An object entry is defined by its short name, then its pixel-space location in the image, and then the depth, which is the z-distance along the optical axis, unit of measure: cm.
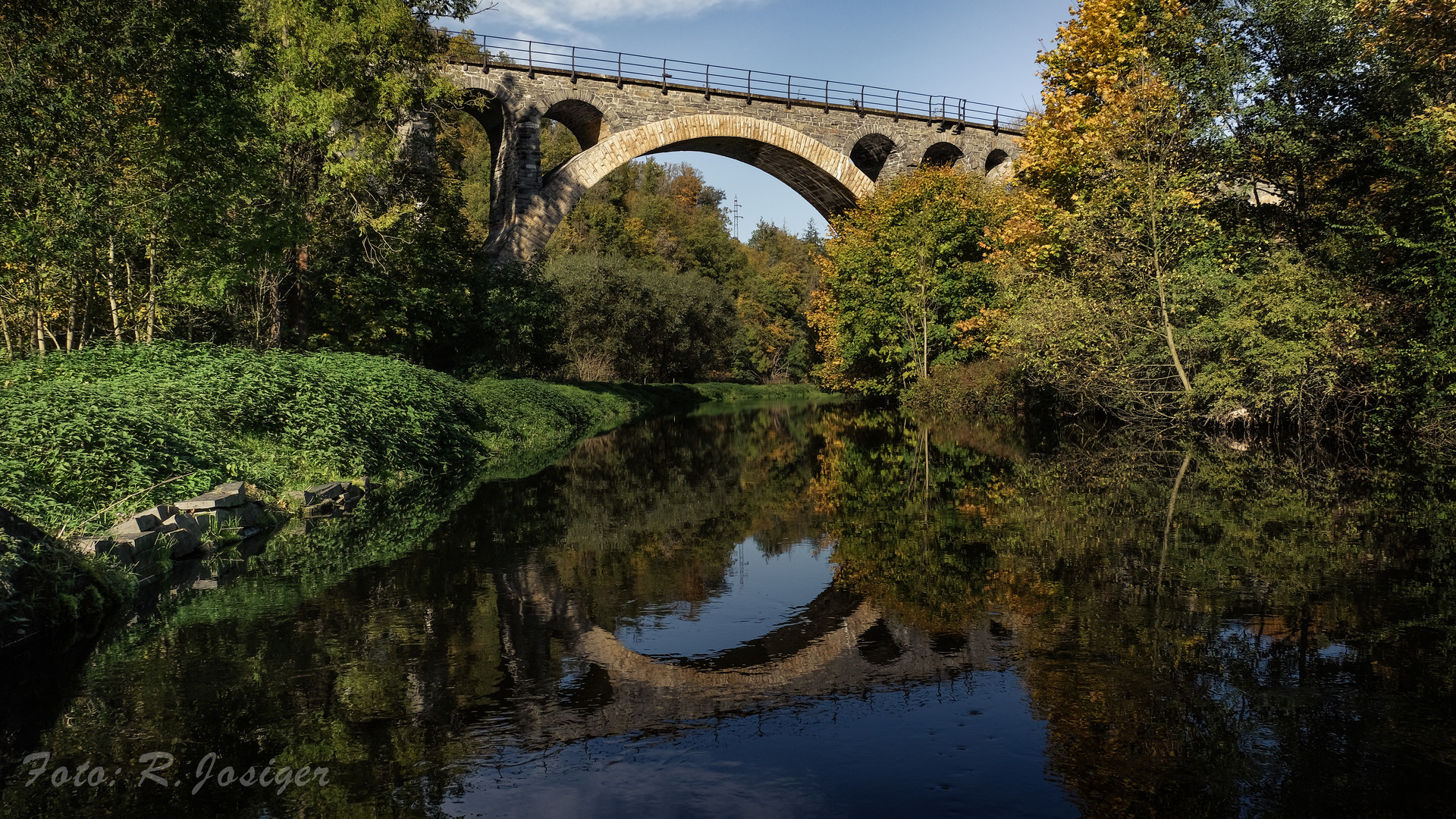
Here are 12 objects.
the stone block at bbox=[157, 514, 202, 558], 811
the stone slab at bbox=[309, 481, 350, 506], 1145
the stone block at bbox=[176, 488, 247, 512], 895
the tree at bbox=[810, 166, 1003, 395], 3316
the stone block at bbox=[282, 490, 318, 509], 1106
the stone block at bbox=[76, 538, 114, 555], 700
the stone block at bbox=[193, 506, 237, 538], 885
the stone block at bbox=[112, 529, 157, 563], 736
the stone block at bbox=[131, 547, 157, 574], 755
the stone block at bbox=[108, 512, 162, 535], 761
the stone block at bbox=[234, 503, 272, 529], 962
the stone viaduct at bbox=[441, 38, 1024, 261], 3225
